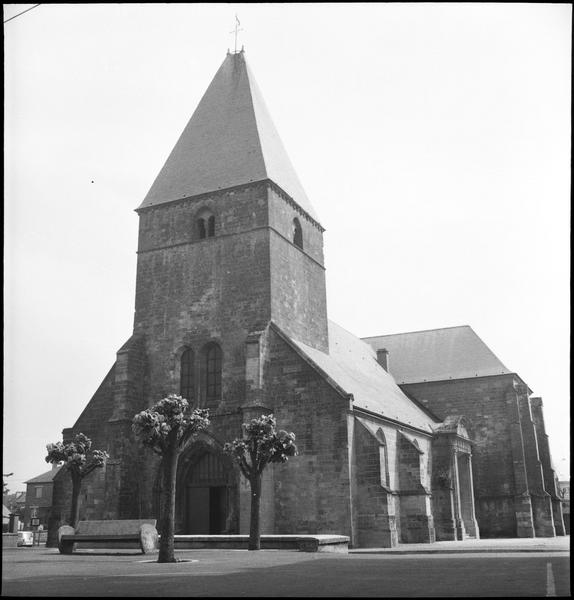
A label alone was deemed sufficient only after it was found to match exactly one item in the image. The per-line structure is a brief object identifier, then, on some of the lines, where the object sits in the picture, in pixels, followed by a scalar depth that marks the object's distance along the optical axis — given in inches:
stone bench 901.8
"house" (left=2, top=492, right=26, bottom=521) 3455.2
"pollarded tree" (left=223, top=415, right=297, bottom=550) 976.3
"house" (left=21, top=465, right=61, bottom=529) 3090.6
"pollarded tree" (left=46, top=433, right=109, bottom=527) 1114.7
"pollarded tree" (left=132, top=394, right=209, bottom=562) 786.8
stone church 1151.6
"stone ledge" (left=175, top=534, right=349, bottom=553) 900.0
